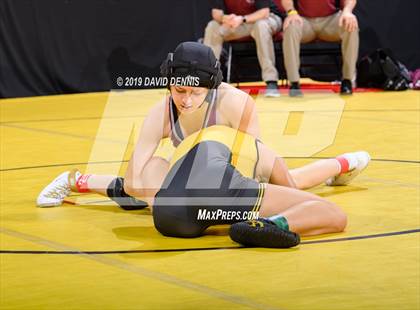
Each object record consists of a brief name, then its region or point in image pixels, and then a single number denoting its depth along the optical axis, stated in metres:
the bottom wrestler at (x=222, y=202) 4.12
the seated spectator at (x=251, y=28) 10.74
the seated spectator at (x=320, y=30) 10.59
